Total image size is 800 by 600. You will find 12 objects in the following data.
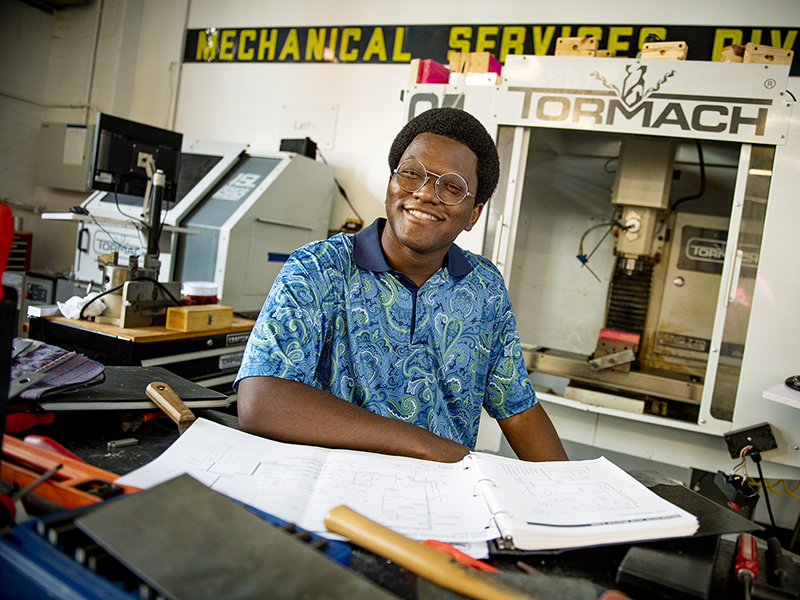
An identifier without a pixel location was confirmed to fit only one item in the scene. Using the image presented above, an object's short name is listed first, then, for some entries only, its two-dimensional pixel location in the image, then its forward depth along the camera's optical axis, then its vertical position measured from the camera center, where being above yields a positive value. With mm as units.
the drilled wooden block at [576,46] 2219 +1045
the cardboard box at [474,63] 2379 +986
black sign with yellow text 2865 +1482
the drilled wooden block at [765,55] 2049 +1030
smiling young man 1111 -85
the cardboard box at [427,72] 2430 +934
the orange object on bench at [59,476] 583 -274
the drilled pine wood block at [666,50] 2117 +1028
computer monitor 2217 +366
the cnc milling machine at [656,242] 2025 +325
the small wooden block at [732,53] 2105 +1045
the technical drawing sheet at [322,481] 665 -292
